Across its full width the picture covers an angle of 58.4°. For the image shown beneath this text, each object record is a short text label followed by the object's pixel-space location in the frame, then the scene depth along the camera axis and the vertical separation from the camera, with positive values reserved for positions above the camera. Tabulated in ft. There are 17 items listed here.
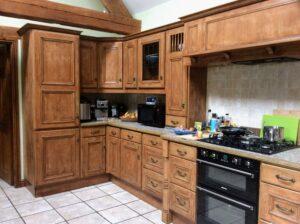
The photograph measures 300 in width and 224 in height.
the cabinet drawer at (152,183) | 9.98 -3.40
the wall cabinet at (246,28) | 6.56 +1.90
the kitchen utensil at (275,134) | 7.57 -1.09
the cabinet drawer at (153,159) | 9.96 -2.47
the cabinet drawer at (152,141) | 9.93 -1.77
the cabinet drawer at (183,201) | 8.20 -3.40
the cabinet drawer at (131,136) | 10.90 -1.77
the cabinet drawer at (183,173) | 8.15 -2.47
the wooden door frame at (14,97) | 12.05 -0.21
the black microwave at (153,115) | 11.09 -0.88
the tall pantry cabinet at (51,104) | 11.10 -0.47
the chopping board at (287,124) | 7.57 -0.82
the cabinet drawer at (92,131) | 12.42 -1.79
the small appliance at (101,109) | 13.81 -0.83
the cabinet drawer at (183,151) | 8.09 -1.78
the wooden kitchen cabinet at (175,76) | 10.13 +0.70
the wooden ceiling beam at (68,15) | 10.82 +3.51
